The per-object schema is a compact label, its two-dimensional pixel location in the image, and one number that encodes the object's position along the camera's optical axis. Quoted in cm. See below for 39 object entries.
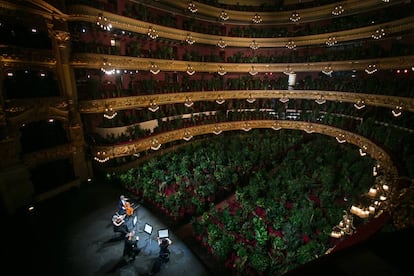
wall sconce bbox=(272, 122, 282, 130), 2943
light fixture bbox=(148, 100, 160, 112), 2244
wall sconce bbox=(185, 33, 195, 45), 2495
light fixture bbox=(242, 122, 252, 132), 2935
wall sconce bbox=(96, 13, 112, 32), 1748
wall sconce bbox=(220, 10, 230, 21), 2450
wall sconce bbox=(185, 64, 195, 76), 2556
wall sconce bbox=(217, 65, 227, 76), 2830
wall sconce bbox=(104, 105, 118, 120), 1878
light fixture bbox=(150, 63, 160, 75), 2242
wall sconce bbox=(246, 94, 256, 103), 2994
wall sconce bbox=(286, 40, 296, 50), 2835
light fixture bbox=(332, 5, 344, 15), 2207
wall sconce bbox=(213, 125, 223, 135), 2805
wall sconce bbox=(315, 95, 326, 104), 2586
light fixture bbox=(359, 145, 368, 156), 1908
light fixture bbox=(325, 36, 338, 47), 2495
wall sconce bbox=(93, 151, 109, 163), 1869
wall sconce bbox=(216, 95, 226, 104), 2849
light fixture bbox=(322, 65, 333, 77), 2502
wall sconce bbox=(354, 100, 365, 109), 2151
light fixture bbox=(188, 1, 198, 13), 2321
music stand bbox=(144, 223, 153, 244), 1202
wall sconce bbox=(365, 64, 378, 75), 2114
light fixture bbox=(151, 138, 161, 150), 2227
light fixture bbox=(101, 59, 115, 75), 1868
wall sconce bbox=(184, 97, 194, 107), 2463
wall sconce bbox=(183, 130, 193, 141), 2533
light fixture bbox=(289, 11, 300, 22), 2622
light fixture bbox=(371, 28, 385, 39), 2006
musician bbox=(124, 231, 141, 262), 1141
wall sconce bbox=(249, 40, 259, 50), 2895
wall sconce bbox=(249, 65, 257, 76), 2944
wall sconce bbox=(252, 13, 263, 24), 2647
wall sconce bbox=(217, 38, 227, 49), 2791
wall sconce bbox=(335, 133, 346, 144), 2306
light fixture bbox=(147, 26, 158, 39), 2155
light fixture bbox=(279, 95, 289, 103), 2934
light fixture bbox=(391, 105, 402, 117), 1775
